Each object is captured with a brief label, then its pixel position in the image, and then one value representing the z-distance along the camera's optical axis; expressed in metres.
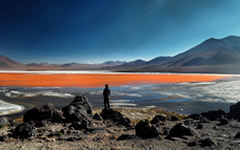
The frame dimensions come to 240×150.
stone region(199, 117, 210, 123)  8.47
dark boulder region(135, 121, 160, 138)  6.25
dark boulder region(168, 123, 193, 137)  6.35
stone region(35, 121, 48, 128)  7.34
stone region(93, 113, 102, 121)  8.91
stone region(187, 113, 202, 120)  9.18
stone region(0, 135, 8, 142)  5.82
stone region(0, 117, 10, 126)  7.85
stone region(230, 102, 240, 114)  9.65
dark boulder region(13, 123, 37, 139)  6.12
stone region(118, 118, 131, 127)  8.33
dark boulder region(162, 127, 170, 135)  6.69
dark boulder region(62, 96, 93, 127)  7.98
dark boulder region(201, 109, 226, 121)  9.34
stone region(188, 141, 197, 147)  5.56
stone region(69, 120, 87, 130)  7.34
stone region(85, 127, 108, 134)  6.94
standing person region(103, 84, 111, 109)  10.27
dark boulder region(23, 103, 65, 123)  7.87
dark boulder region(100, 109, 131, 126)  8.46
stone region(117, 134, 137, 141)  6.11
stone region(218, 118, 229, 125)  7.89
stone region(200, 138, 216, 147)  5.48
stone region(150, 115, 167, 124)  8.83
